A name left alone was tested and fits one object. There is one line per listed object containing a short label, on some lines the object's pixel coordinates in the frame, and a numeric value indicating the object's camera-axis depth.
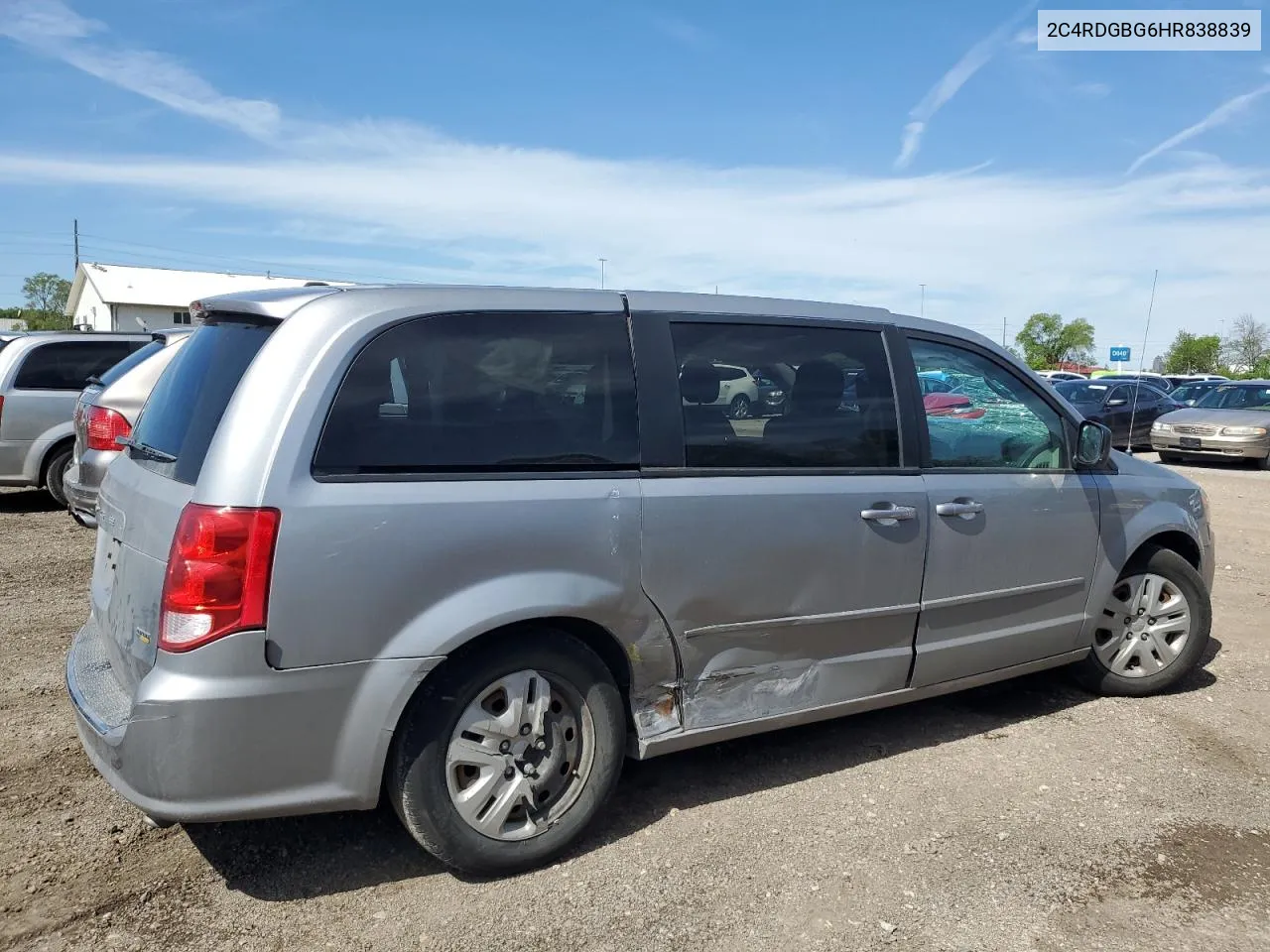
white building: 50.28
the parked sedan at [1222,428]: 17.47
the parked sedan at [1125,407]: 20.00
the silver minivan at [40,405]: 9.55
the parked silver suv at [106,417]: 7.12
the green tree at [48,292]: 89.56
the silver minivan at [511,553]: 2.82
